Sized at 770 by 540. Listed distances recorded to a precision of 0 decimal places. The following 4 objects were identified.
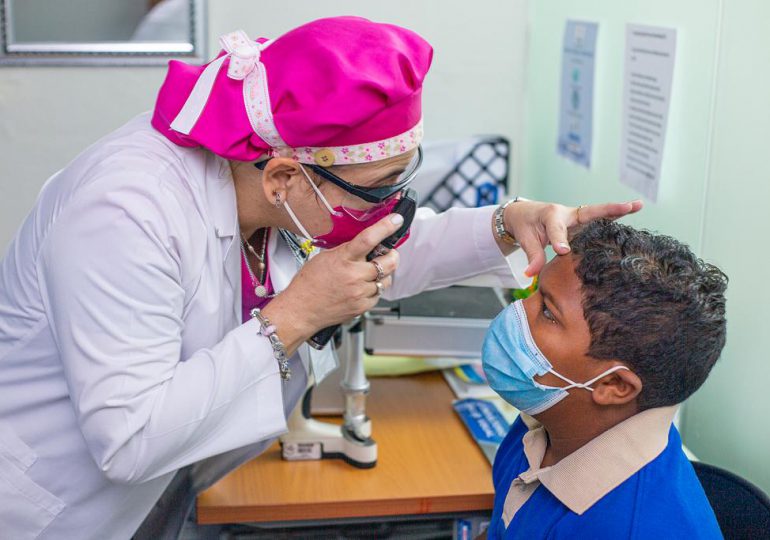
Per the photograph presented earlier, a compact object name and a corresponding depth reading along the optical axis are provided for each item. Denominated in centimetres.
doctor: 119
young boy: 119
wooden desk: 166
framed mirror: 247
